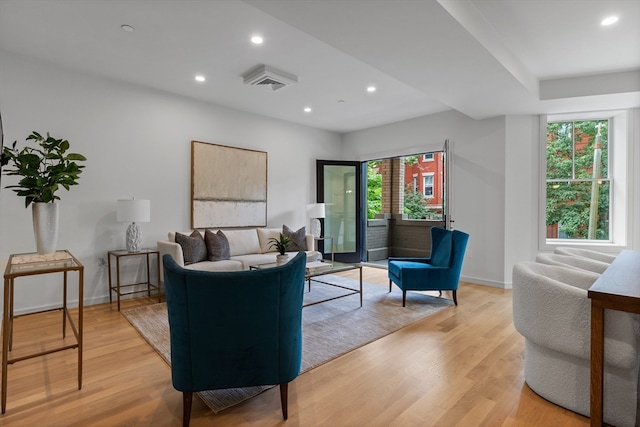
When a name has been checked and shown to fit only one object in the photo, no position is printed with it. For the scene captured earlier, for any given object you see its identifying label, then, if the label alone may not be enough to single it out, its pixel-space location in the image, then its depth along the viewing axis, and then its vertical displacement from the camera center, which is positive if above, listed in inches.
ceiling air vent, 141.2 +60.5
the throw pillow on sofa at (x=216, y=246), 163.5 -18.9
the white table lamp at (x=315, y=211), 231.1 -1.1
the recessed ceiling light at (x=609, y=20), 104.9 +63.0
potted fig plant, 80.6 +6.4
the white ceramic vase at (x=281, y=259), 140.7 -22.0
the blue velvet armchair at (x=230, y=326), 60.4 -22.9
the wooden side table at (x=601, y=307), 56.7 -17.7
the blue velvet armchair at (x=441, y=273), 146.7 -29.2
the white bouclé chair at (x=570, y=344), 62.9 -28.6
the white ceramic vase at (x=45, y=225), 83.4 -4.1
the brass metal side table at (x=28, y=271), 69.8 -13.7
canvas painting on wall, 184.1 +14.2
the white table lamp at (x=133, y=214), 145.4 -2.1
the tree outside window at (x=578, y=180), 176.9 +16.4
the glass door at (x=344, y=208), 255.9 +1.2
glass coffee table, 135.3 -26.2
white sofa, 152.3 -22.7
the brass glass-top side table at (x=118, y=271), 143.7 -29.3
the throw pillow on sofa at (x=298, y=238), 198.4 -17.9
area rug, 91.8 -44.4
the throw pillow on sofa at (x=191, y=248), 155.4 -18.9
